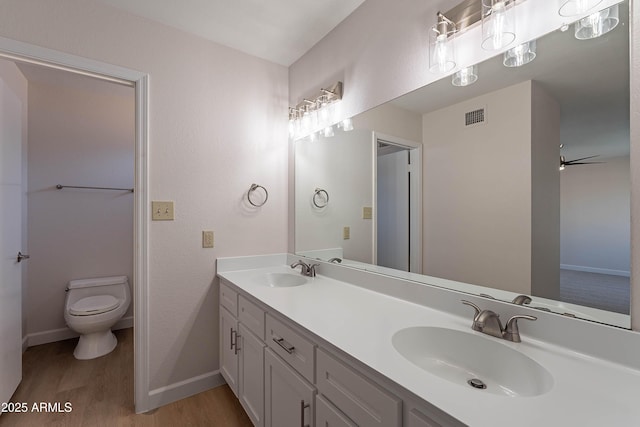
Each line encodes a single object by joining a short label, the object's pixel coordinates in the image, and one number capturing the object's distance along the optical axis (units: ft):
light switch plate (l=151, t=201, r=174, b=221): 5.61
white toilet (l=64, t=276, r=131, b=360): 7.18
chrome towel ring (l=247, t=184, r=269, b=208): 6.77
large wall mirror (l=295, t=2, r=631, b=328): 2.77
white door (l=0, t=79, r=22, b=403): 5.23
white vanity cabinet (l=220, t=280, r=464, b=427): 2.31
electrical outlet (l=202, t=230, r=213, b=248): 6.20
